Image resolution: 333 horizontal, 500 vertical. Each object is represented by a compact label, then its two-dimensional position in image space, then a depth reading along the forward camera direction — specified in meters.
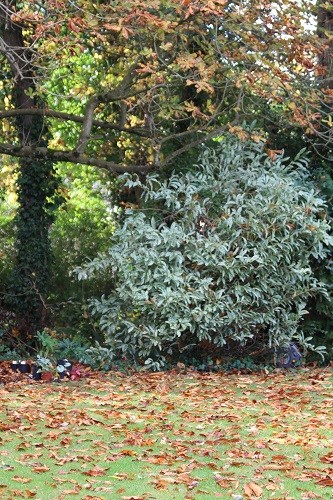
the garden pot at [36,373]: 11.48
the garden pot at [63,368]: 11.46
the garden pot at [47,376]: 11.43
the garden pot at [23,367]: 11.99
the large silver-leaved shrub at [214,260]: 12.09
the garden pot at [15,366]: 12.04
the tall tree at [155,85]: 11.28
